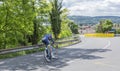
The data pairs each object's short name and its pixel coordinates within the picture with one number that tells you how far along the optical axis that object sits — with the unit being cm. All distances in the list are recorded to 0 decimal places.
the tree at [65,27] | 3701
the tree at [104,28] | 10116
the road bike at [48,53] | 830
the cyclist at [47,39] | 821
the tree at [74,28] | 9889
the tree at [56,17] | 2083
